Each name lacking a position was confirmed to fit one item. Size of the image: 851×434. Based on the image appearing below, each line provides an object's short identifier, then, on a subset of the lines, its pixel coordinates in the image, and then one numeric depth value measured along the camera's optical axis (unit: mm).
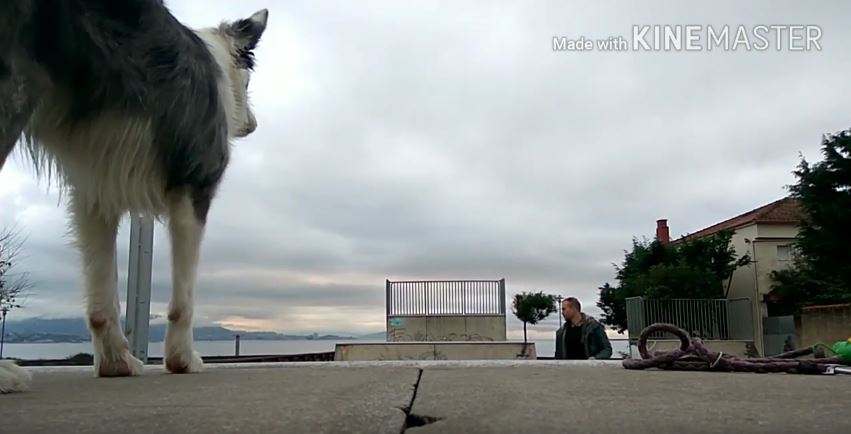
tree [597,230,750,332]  29000
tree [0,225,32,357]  13236
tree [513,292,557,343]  32438
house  32062
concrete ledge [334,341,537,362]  16359
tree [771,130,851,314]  24578
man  8734
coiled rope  3811
